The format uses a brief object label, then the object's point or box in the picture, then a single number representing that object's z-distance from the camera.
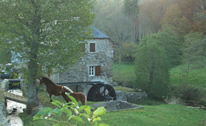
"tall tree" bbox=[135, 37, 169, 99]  26.69
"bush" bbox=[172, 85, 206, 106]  24.28
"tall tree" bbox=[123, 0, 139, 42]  54.56
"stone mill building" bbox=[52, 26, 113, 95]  22.27
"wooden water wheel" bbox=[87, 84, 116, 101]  20.95
